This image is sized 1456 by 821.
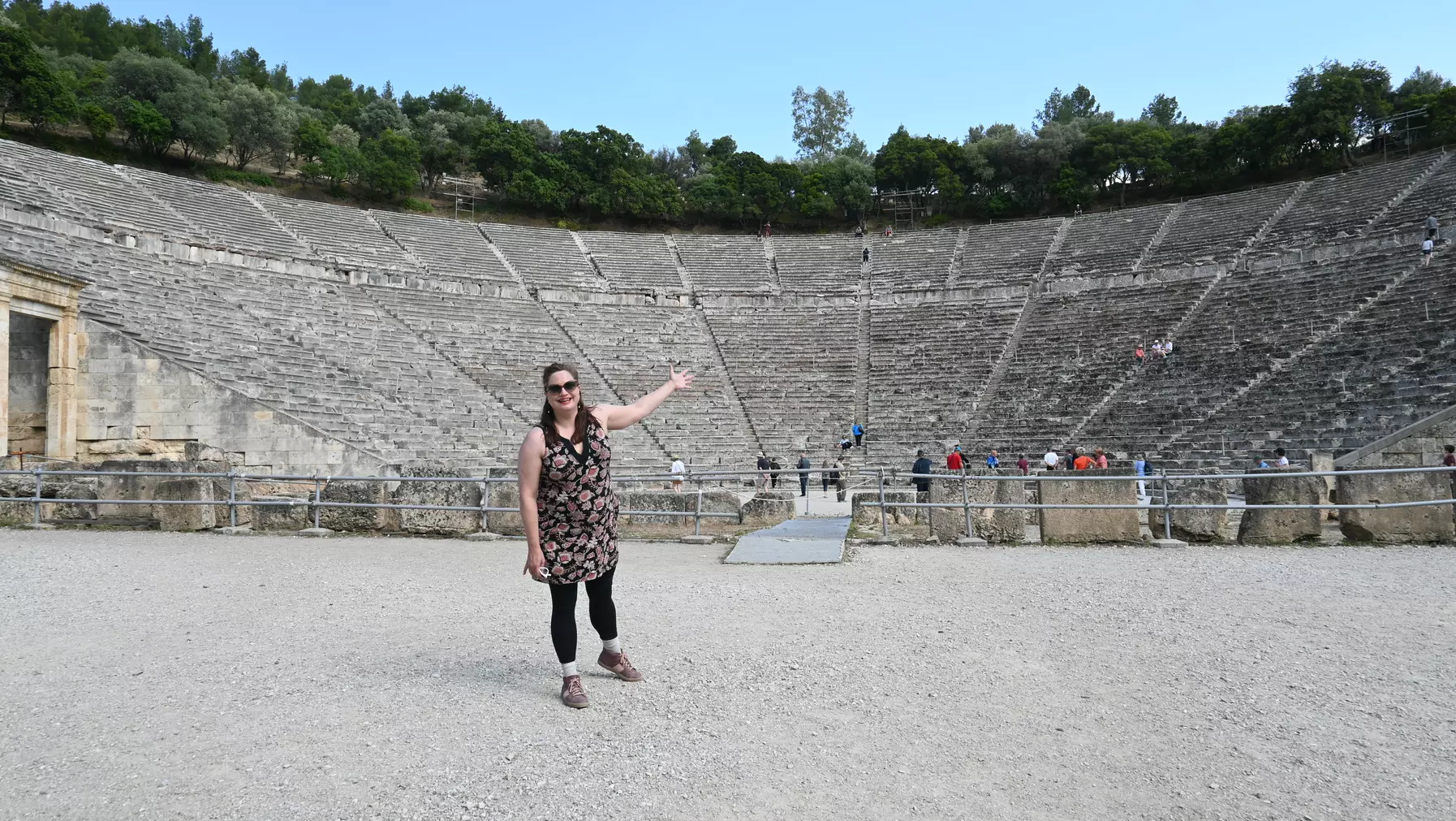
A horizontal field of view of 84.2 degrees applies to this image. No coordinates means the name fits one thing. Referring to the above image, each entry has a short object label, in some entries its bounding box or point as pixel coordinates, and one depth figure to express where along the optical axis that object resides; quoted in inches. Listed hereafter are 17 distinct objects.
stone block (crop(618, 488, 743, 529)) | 445.7
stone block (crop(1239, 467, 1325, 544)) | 364.2
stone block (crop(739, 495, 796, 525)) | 463.5
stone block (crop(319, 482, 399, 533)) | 431.8
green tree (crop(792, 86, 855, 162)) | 2751.0
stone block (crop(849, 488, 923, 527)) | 442.9
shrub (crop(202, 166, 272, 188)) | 1444.4
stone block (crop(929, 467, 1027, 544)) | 383.2
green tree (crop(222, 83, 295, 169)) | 1507.1
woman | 151.7
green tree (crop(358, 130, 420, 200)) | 1565.0
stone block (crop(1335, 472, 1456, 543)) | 346.3
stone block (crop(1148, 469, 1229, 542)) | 372.2
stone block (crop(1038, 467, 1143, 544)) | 371.2
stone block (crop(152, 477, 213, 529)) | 430.3
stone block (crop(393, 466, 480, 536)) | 424.5
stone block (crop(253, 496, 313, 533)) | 433.4
